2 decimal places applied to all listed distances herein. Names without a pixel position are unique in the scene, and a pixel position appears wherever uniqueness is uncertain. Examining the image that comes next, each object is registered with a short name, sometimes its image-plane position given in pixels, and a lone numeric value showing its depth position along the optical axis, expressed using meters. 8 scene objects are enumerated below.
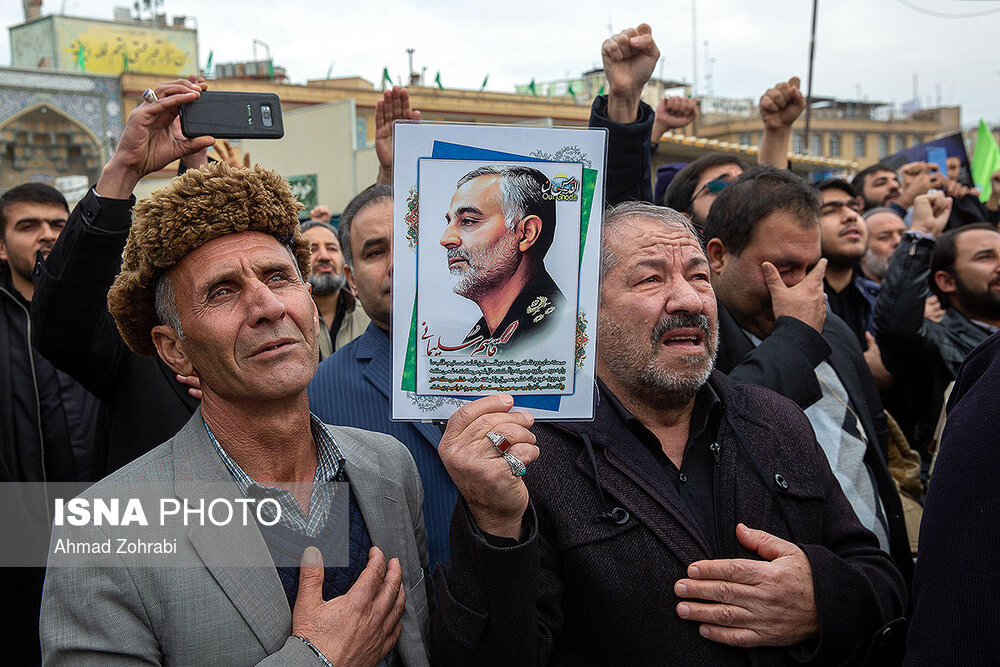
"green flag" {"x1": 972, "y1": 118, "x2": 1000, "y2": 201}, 7.69
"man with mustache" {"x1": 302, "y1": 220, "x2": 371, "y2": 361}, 5.00
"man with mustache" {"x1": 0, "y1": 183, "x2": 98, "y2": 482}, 3.06
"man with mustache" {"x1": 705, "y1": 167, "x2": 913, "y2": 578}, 2.51
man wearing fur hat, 1.51
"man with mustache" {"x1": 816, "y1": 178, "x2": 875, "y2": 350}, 4.29
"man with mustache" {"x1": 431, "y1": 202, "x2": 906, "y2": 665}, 1.64
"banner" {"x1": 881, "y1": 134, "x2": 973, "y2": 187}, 6.77
